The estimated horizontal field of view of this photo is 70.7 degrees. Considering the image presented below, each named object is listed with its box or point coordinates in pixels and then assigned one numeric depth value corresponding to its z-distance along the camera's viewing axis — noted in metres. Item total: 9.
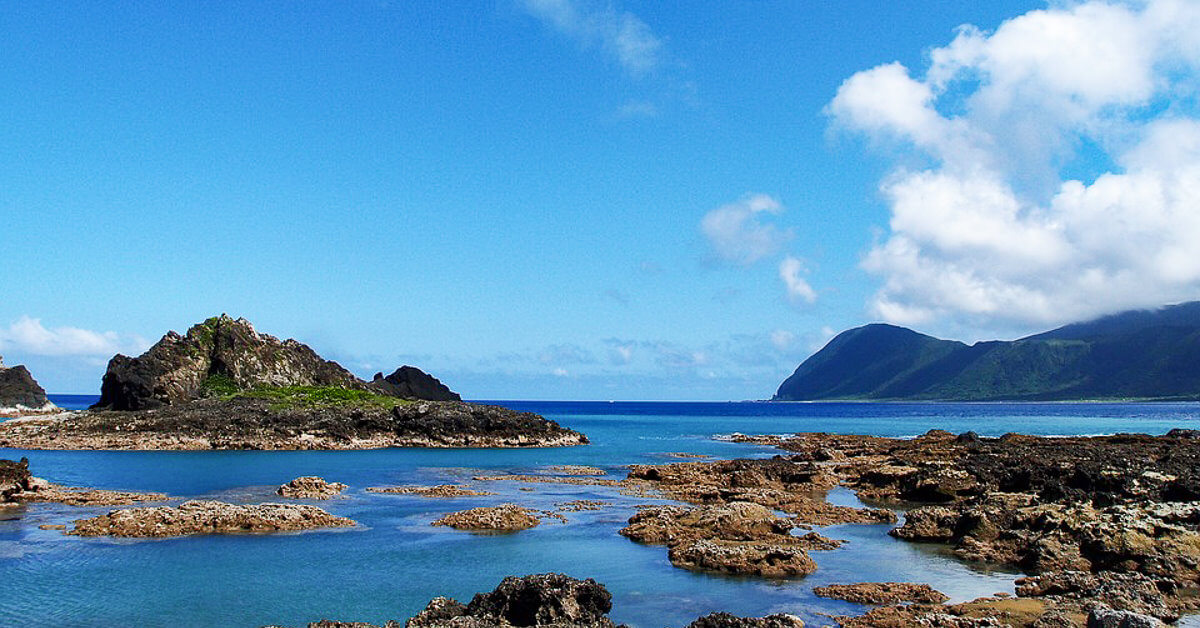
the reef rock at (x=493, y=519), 39.16
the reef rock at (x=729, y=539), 29.12
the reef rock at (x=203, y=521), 36.19
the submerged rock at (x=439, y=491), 51.97
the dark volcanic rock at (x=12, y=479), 44.81
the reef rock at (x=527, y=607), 20.58
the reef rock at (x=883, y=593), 24.84
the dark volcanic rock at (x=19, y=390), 167.49
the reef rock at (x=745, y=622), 19.48
